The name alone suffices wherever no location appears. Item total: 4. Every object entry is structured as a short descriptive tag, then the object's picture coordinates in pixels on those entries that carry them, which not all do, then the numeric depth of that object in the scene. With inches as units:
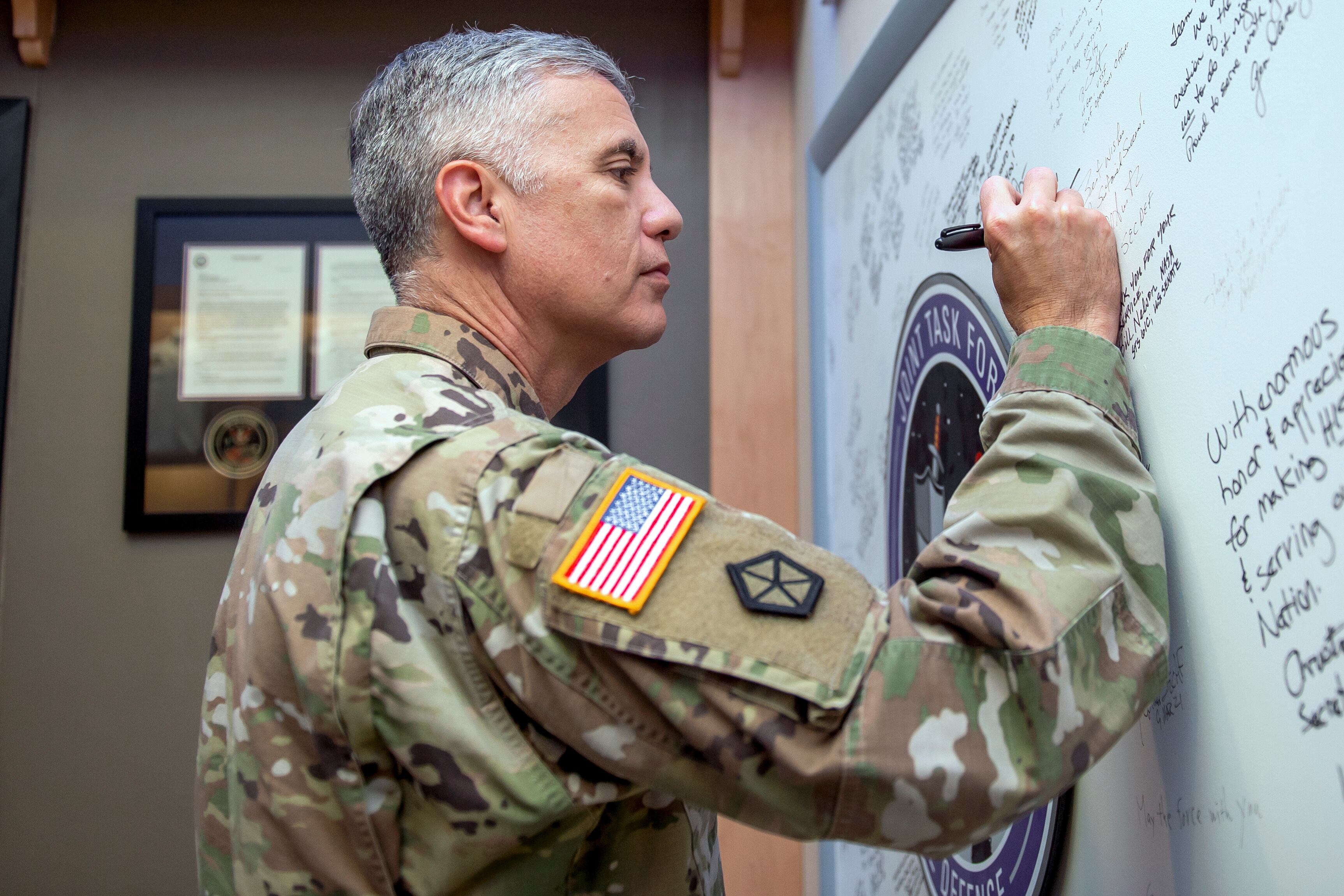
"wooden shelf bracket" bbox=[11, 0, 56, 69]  59.8
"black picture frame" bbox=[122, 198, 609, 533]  60.8
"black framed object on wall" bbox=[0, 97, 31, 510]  61.2
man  18.9
